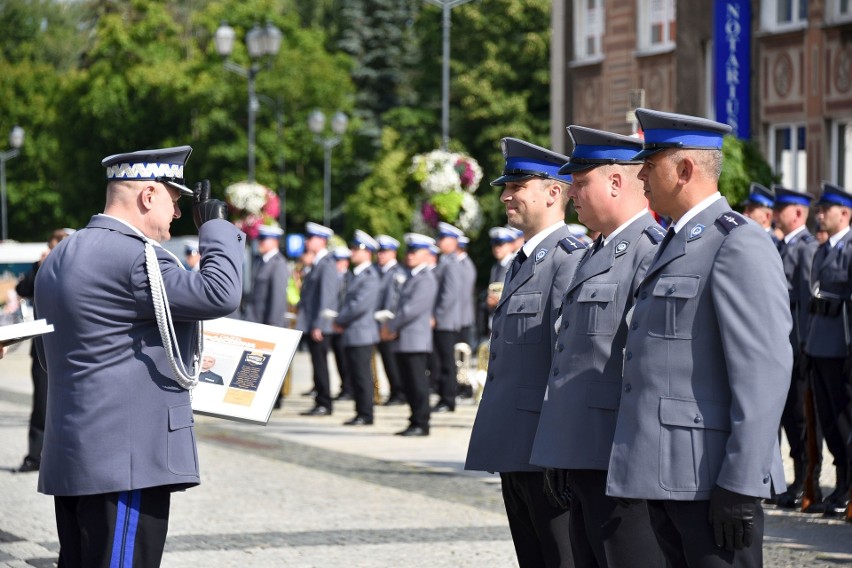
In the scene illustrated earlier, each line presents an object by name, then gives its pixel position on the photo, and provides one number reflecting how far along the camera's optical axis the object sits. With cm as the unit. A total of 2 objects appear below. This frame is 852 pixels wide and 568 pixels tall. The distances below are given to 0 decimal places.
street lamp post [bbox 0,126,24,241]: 6134
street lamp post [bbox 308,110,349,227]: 6079
